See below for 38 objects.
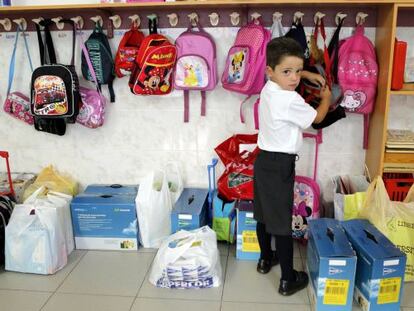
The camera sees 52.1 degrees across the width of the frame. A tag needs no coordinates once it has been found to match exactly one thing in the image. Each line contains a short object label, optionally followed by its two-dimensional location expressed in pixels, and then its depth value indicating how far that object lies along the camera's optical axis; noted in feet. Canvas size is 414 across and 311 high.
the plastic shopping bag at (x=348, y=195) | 7.13
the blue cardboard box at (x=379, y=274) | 5.73
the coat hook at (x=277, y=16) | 7.25
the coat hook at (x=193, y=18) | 7.45
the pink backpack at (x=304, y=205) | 7.77
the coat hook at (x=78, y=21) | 7.72
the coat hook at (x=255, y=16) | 7.27
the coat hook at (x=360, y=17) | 7.13
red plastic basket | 7.36
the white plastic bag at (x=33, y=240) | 7.13
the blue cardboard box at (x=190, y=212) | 7.39
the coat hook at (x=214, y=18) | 7.47
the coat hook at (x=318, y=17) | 7.17
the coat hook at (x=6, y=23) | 7.95
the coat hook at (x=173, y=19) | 7.56
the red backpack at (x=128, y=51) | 7.50
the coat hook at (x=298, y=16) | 7.25
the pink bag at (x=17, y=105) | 8.16
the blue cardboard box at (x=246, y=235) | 7.34
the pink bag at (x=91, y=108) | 7.92
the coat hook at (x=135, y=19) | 7.55
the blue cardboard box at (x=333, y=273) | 5.82
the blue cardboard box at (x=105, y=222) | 7.81
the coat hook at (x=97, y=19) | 7.64
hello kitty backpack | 7.11
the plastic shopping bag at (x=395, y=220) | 6.62
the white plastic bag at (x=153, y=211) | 7.74
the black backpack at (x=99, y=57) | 7.59
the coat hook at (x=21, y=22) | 7.86
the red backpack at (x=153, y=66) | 7.29
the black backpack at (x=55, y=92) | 7.50
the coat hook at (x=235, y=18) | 7.39
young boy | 5.74
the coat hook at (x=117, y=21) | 7.68
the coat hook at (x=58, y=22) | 7.70
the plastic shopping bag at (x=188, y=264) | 6.60
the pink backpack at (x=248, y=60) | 7.04
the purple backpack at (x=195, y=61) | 7.43
